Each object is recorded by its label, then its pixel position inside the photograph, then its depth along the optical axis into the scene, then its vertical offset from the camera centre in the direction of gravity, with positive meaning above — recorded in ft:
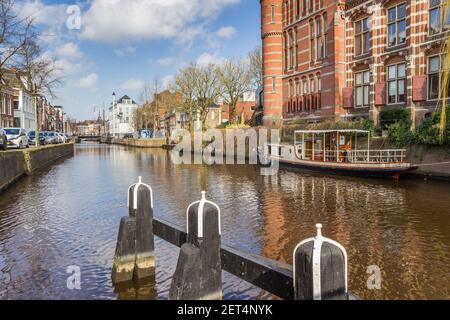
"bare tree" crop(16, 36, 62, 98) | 78.99 +16.70
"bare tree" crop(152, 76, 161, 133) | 270.67 +23.25
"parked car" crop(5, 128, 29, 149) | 102.32 +0.73
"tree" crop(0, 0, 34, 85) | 69.62 +18.09
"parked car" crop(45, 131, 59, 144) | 181.47 +1.52
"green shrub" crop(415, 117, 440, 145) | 74.84 +0.57
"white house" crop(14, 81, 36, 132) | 218.59 +15.84
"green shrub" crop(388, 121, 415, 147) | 82.28 +0.35
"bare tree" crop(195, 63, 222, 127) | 196.95 +24.63
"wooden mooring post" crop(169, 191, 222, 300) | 16.35 -4.82
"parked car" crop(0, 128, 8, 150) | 82.23 +0.22
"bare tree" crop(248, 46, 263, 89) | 219.61 +37.77
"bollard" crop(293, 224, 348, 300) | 11.50 -3.66
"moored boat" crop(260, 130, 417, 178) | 74.79 -4.10
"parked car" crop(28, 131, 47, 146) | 140.56 +0.94
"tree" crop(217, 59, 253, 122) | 195.83 +26.88
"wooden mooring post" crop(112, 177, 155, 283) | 23.26 -5.53
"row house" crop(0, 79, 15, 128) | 191.11 +15.47
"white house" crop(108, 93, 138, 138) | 499.92 +37.28
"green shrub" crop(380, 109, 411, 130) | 91.09 +4.24
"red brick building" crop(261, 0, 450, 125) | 90.43 +20.76
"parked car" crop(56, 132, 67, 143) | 209.93 +0.68
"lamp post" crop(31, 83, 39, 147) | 111.96 +13.32
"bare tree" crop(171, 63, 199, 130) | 196.95 +24.15
